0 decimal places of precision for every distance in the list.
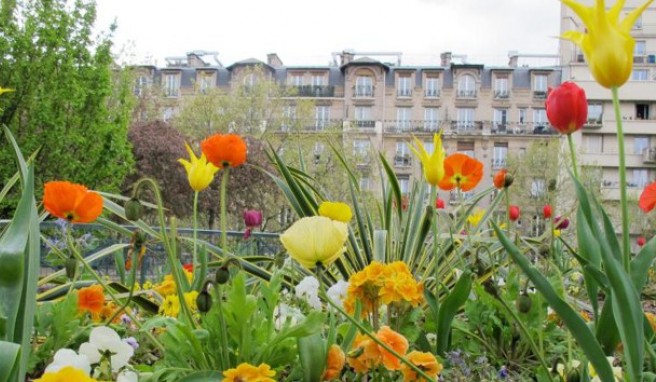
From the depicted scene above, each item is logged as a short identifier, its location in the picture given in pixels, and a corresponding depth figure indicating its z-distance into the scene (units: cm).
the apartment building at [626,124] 2852
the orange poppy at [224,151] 131
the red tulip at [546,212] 288
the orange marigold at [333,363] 92
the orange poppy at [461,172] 161
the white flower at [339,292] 120
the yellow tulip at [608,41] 83
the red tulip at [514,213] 296
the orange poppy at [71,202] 109
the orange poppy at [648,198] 153
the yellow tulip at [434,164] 131
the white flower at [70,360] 78
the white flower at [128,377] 85
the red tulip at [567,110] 105
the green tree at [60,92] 873
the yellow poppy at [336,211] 120
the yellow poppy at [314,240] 87
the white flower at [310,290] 127
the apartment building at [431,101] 2978
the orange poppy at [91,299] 123
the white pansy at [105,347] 91
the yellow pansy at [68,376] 59
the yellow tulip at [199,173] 134
